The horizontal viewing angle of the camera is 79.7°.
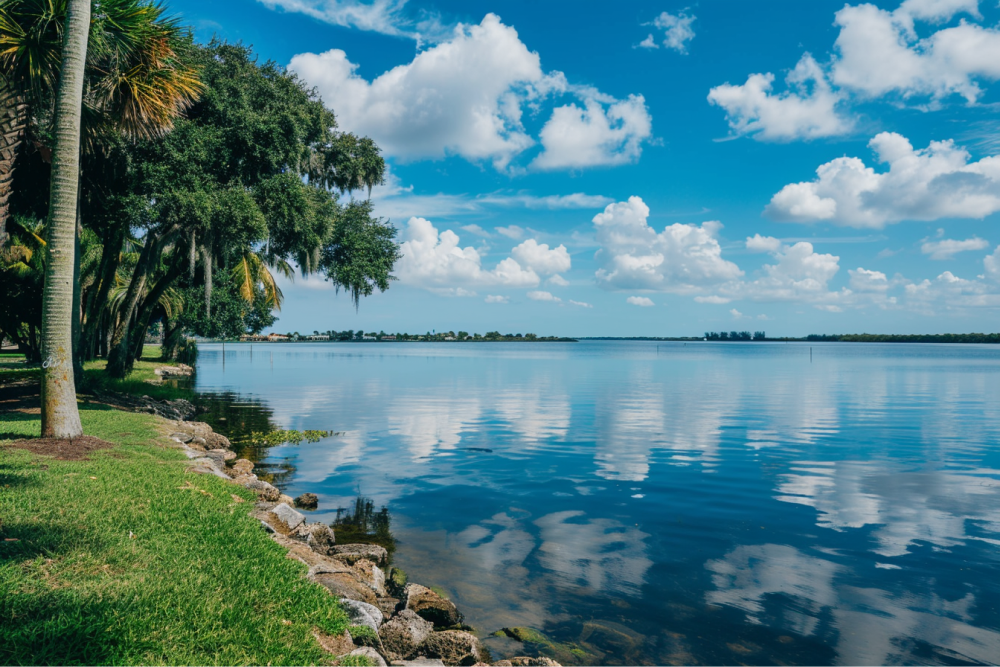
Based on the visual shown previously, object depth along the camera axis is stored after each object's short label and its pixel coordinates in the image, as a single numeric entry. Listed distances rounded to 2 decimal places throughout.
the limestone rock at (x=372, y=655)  5.45
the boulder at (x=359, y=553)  9.77
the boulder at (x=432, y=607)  7.87
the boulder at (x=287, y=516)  10.05
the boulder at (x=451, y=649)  6.76
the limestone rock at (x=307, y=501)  13.58
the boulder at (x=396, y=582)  8.96
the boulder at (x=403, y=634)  6.64
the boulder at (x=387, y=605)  7.81
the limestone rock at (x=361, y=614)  6.37
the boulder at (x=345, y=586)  7.23
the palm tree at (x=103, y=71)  13.22
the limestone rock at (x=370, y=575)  8.56
